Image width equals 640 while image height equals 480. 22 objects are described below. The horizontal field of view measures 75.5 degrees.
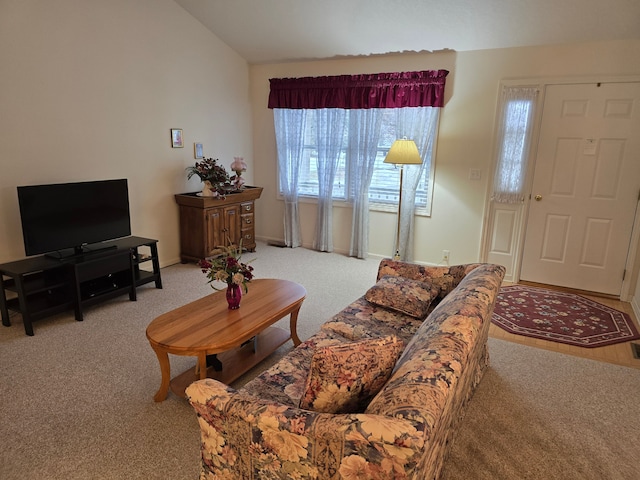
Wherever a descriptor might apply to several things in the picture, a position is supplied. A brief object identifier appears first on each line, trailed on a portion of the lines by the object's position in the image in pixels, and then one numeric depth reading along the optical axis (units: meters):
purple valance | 4.66
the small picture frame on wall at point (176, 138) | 4.82
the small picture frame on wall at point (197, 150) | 5.15
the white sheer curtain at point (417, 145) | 4.77
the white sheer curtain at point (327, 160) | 5.34
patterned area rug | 3.39
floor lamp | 4.41
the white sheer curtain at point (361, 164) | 5.10
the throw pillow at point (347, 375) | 1.41
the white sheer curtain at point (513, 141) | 4.29
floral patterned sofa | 1.12
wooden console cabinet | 4.88
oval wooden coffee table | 2.25
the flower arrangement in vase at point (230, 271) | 2.52
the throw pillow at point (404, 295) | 2.66
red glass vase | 2.64
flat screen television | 3.33
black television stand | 3.22
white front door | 3.99
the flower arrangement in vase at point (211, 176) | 4.92
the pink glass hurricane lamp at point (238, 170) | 5.24
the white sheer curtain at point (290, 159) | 5.64
